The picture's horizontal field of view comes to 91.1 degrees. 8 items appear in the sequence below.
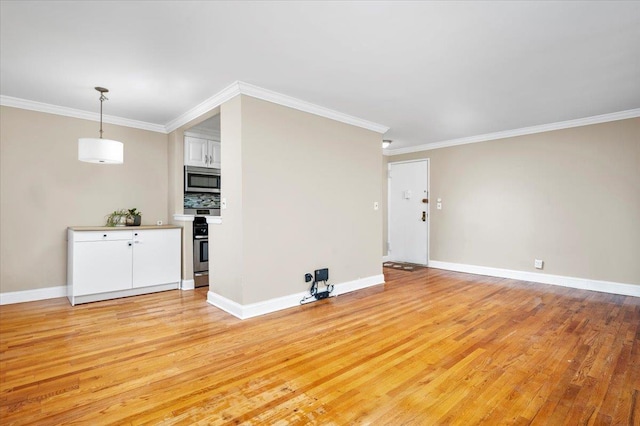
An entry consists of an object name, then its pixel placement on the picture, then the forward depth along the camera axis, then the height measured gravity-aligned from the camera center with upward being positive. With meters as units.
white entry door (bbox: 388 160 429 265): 6.17 +0.00
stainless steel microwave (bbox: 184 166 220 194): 4.68 +0.50
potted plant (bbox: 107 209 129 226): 4.35 -0.07
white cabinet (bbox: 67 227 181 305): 3.68 -0.63
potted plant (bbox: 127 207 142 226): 4.32 -0.08
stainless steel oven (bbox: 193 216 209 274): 4.57 -0.50
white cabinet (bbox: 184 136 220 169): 4.69 +0.92
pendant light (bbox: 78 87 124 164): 3.13 +0.62
